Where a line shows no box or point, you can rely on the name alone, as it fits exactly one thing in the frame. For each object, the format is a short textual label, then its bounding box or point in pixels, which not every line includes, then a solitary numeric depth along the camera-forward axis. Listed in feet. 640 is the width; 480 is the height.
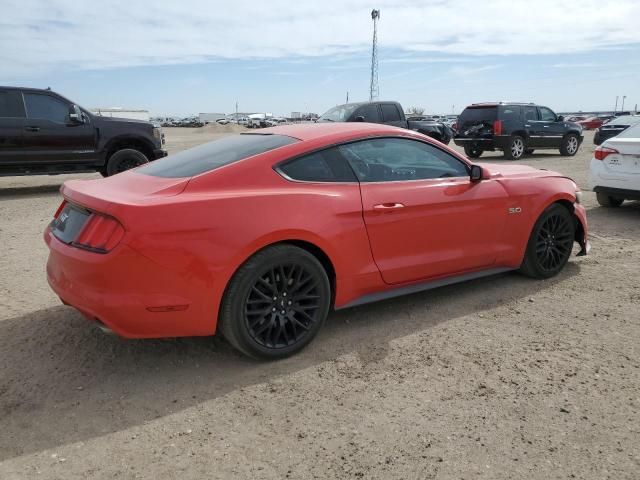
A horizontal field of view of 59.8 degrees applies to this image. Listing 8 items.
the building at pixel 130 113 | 166.38
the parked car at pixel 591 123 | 145.07
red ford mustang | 9.89
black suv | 54.03
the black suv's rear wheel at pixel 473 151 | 55.72
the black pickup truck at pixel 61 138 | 32.55
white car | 25.20
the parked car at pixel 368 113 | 47.98
